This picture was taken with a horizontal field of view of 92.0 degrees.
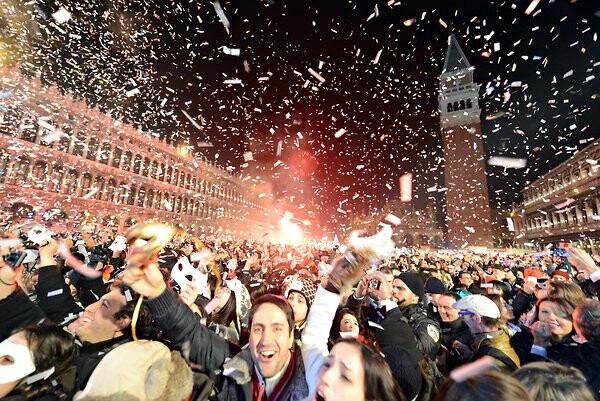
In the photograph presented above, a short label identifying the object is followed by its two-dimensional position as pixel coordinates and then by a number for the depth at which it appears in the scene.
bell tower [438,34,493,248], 47.72
